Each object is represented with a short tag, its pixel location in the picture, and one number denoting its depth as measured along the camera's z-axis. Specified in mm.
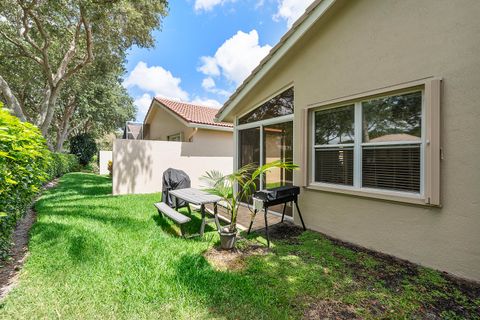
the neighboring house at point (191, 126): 12516
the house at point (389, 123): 3371
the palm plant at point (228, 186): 4474
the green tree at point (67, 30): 9906
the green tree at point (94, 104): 16562
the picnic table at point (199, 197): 4793
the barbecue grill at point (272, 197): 4738
